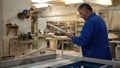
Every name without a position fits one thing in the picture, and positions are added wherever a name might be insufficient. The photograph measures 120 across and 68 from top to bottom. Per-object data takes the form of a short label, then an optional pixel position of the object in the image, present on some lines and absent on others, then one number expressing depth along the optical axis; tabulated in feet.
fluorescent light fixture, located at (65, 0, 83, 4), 15.06
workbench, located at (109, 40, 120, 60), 13.95
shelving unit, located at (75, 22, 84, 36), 19.40
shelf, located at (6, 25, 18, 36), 8.23
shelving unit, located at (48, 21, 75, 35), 19.83
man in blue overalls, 5.08
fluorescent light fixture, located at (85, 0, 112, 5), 14.55
